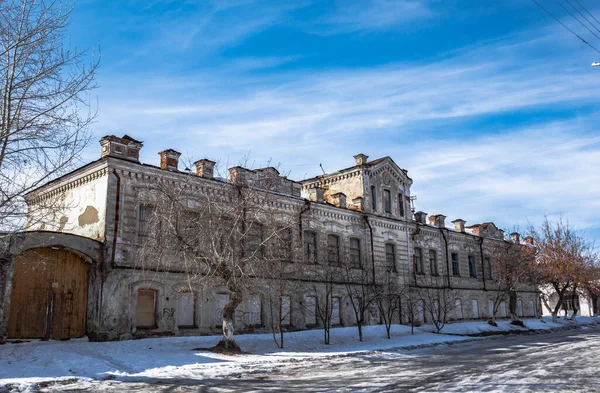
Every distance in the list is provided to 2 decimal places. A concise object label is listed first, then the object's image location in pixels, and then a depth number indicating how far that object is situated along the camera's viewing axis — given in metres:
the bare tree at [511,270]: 35.28
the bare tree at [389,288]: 26.26
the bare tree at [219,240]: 15.86
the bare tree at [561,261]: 38.81
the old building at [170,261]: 16.83
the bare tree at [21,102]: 10.23
